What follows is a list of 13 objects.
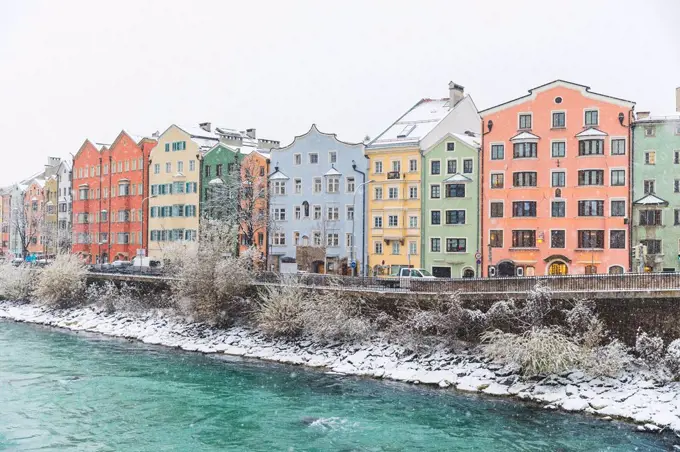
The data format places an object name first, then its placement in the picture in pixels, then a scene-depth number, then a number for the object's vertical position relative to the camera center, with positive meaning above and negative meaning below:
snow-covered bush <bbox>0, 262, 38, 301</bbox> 72.38 -2.82
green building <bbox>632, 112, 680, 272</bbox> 55.44 +4.87
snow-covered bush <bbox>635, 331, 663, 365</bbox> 33.47 -4.08
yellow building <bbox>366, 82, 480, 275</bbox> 65.00 +6.09
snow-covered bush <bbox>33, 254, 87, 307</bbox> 65.88 -2.80
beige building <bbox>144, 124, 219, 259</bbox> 81.94 +7.75
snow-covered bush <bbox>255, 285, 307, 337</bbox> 45.50 -3.50
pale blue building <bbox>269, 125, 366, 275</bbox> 68.19 +4.83
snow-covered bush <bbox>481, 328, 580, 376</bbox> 34.00 -4.36
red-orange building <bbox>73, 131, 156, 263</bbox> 89.31 +7.01
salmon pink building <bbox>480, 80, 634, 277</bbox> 56.91 +5.74
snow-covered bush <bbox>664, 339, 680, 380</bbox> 32.44 -4.41
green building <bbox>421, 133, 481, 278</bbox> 62.44 +4.09
